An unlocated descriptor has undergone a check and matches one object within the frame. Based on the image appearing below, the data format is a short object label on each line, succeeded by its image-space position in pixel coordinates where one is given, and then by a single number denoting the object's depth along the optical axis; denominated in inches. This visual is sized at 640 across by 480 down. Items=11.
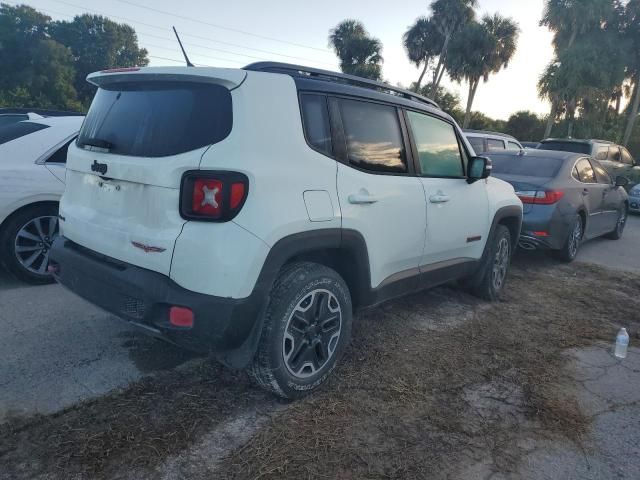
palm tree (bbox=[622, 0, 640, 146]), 1267.2
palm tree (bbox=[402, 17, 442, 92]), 1652.3
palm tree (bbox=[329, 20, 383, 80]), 1785.2
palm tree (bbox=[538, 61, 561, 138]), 1212.5
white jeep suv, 94.0
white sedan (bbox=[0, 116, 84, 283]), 171.8
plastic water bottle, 148.3
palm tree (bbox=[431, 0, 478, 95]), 1555.1
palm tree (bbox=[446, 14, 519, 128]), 1438.2
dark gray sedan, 247.0
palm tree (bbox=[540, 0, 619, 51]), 1227.2
